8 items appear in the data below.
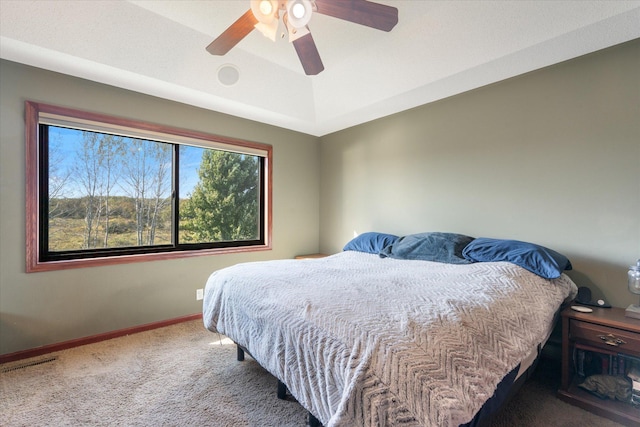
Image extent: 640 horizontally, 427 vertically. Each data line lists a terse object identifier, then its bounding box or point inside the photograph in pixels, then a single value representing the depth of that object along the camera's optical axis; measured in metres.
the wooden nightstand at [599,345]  1.56
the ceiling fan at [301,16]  1.43
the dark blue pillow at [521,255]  1.81
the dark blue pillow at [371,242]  2.94
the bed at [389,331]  0.89
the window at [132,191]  2.36
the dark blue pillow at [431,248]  2.29
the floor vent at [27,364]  2.04
